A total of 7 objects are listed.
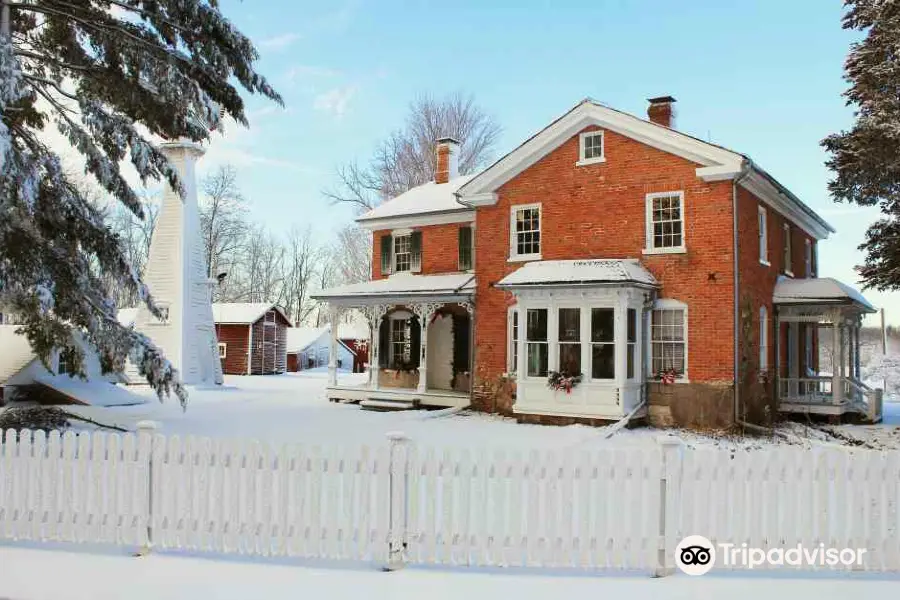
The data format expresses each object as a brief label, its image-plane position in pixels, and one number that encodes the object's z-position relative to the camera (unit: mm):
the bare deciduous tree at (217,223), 48781
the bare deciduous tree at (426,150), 41750
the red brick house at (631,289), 16906
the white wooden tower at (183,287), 29203
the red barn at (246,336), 39219
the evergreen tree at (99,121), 10852
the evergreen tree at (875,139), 17703
